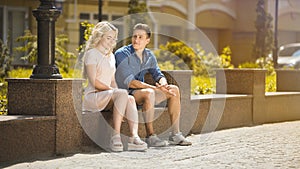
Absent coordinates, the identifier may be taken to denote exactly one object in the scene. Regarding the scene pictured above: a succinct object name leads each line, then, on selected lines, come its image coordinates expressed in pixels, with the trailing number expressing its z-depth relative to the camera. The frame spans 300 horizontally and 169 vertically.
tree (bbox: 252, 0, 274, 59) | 24.09
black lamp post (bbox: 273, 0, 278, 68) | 21.07
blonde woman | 8.48
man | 8.91
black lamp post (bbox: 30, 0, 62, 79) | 8.42
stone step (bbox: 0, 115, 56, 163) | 7.36
